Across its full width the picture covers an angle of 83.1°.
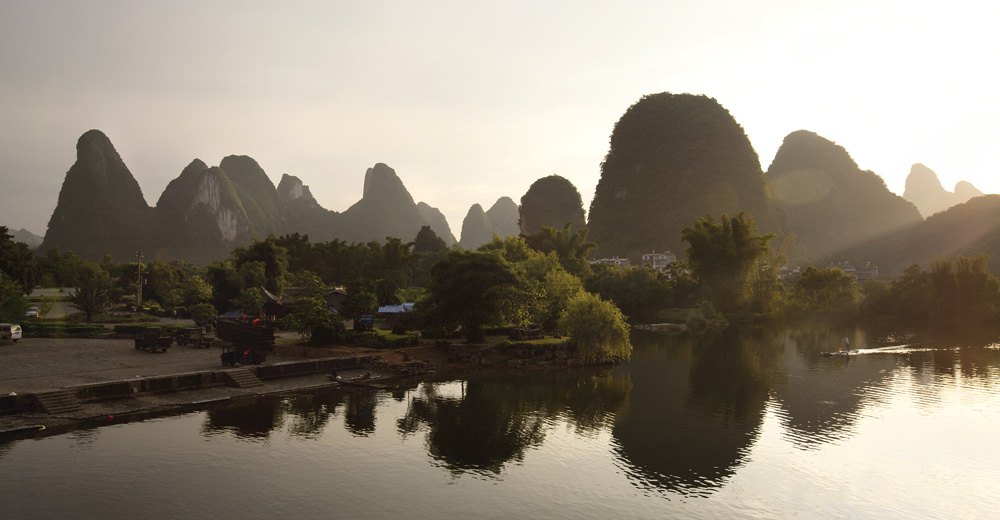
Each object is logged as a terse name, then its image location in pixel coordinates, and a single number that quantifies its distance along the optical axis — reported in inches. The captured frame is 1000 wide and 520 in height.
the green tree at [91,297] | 1985.7
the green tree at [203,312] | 2172.7
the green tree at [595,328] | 1825.8
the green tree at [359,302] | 1807.3
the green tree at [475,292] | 1841.8
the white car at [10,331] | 1505.9
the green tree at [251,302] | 2044.8
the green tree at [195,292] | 2551.7
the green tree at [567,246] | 3981.3
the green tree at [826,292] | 3671.3
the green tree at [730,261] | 3550.7
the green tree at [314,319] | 1694.1
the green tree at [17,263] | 2079.2
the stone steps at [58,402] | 987.3
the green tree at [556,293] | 2071.9
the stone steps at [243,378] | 1290.6
